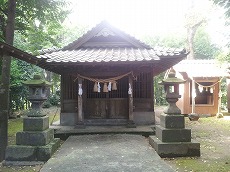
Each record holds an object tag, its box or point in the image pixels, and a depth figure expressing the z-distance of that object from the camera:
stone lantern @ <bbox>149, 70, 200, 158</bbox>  8.33
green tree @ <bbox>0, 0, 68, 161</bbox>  9.28
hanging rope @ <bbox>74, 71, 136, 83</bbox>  12.03
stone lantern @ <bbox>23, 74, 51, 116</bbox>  8.43
